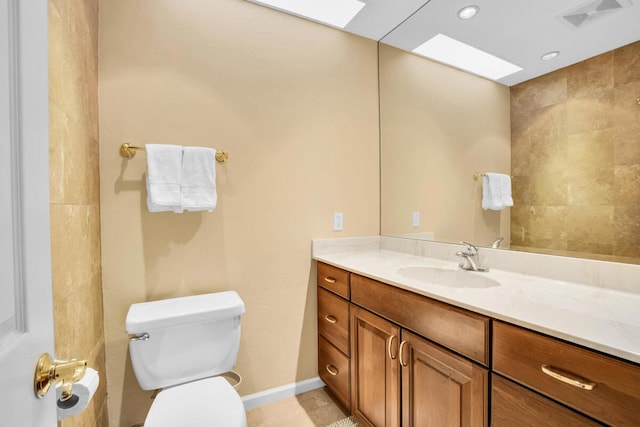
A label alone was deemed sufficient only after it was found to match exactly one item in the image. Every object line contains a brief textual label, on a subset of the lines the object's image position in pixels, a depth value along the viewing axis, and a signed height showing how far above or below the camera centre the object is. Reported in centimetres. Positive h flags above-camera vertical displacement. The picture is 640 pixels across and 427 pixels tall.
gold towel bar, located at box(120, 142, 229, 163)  137 +30
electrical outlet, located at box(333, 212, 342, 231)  192 -8
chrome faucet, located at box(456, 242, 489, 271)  144 -26
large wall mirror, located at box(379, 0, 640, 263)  107 +38
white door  35 +0
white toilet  106 -64
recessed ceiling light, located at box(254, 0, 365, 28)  168 +123
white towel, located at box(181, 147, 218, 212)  141 +16
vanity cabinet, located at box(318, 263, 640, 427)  66 -50
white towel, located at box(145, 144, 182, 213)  134 +17
